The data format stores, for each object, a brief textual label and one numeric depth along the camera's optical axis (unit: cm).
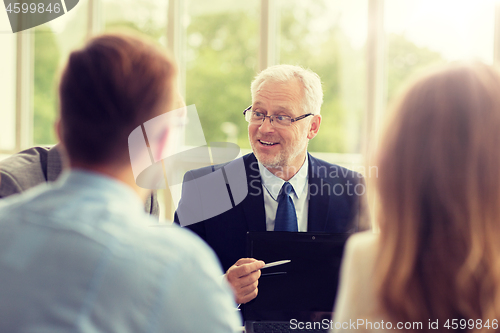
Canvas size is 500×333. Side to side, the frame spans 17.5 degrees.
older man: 321
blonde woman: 205
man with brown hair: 162
